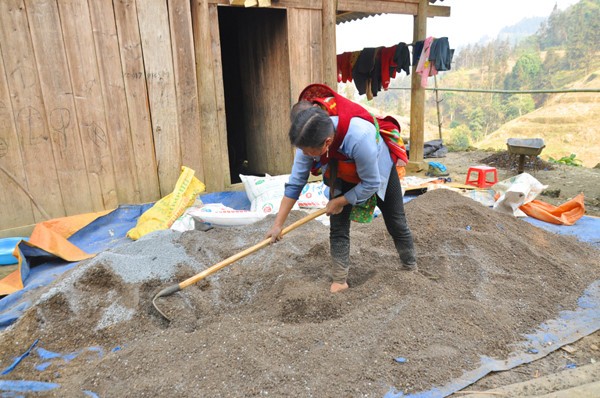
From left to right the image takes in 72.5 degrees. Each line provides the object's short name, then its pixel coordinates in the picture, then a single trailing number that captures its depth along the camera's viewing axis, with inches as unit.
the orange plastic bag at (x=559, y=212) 145.8
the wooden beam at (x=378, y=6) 200.2
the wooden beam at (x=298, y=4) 172.0
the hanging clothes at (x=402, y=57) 232.2
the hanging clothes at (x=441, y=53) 218.1
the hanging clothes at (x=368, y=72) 245.8
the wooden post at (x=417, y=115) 235.0
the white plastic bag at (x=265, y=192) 152.1
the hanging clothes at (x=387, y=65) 237.6
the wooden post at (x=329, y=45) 186.7
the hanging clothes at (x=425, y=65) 222.5
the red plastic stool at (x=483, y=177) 196.9
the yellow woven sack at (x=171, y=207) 138.2
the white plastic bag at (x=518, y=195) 151.0
